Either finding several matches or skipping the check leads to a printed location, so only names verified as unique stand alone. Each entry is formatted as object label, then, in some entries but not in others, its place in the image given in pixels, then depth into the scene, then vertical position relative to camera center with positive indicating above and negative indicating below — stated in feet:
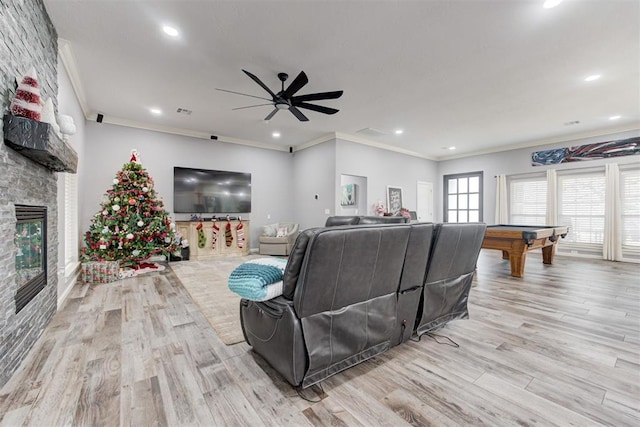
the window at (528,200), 22.27 +1.05
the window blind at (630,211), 18.33 +0.16
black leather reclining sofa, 4.97 -1.76
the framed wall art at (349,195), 25.12 +1.67
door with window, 26.02 +1.55
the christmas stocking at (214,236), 20.13 -1.65
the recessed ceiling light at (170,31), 8.85 +5.80
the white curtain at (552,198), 21.27 +1.16
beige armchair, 21.49 -2.06
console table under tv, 19.31 -1.91
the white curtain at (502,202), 23.82 +0.96
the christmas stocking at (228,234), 20.67 -1.55
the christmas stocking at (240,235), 21.15 -1.66
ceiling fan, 10.54 +4.67
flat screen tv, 19.44 +1.59
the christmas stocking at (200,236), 19.49 -1.64
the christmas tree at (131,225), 14.11 -0.63
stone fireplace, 5.60 +0.22
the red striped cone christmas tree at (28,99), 5.86 +2.41
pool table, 13.65 -1.46
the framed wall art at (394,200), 23.80 +1.14
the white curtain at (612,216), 18.71 -0.18
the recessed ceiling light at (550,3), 7.60 +5.72
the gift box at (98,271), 12.92 -2.71
